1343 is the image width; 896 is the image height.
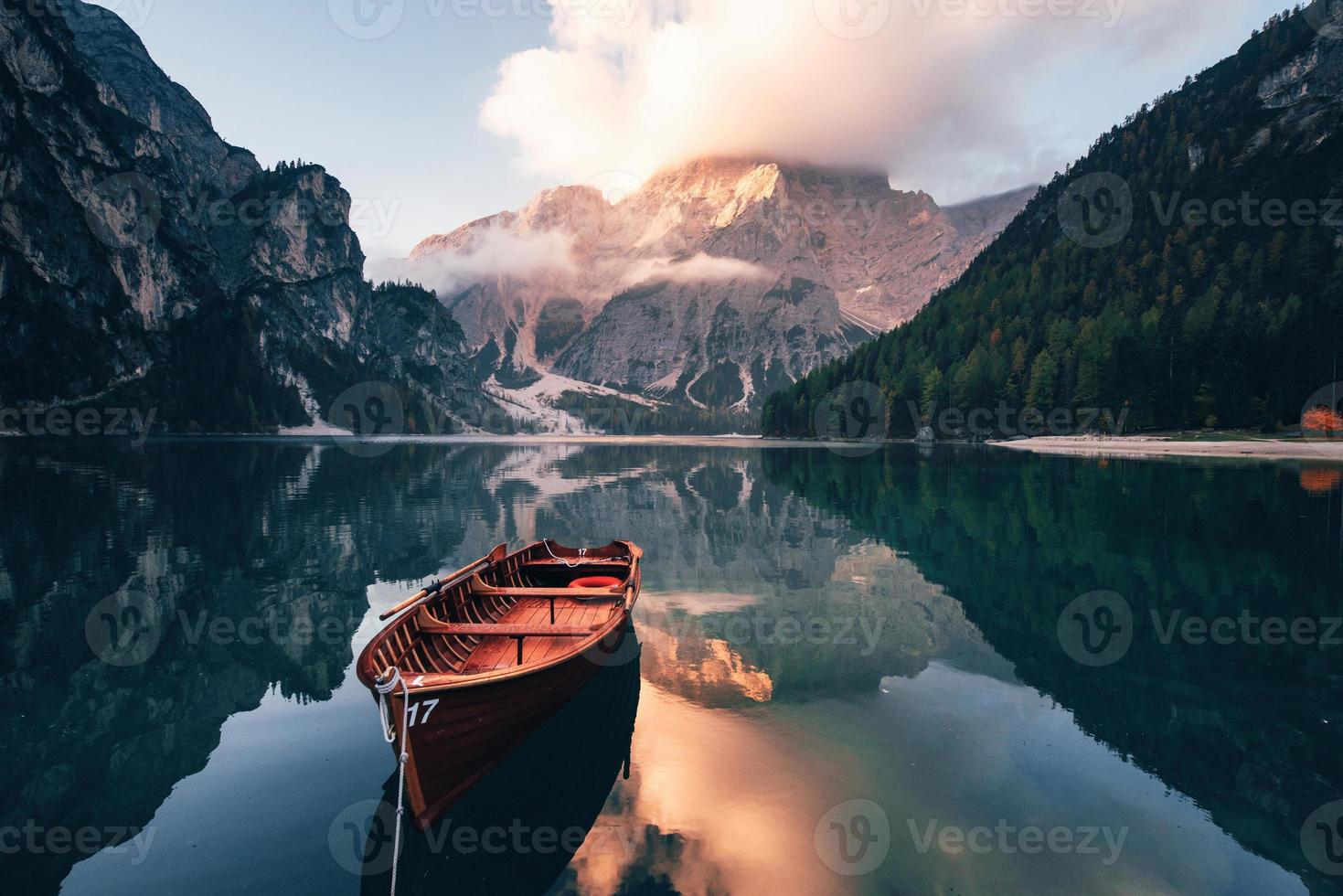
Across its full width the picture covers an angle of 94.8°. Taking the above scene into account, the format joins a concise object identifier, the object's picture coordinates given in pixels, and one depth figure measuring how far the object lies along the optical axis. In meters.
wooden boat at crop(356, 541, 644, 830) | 10.48
